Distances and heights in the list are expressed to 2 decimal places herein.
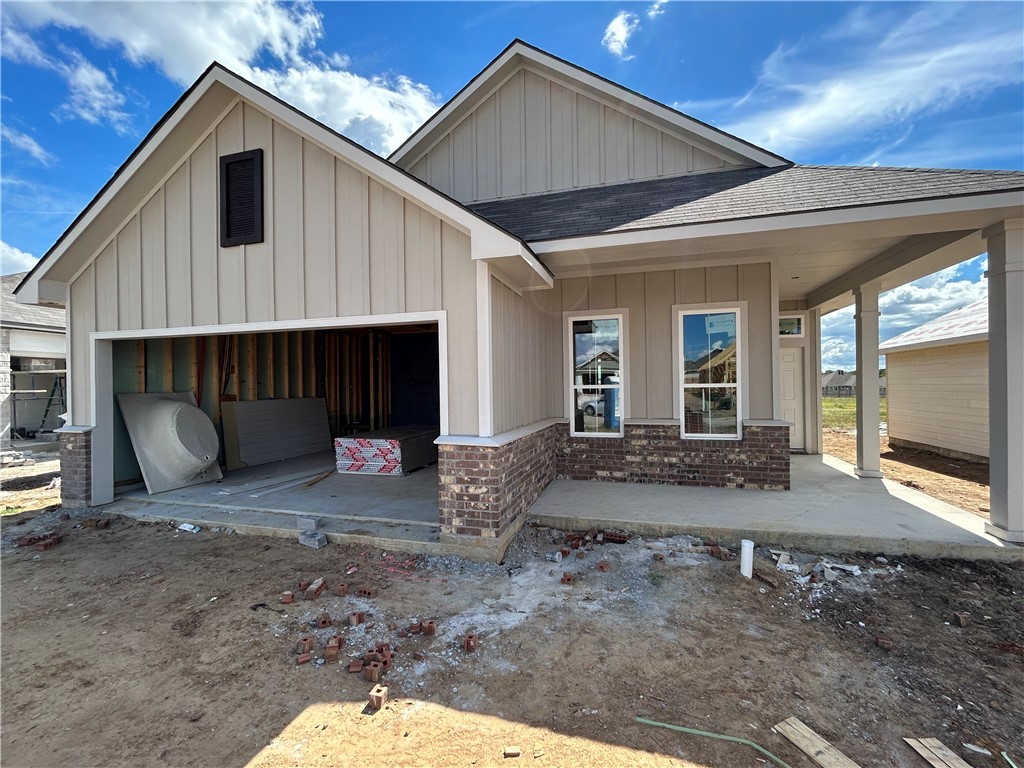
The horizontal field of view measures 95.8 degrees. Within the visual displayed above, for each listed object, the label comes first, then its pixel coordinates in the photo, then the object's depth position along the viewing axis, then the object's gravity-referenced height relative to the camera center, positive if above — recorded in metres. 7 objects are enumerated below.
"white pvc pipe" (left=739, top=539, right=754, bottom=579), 4.20 -1.63
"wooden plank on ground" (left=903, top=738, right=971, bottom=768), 2.21 -1.85
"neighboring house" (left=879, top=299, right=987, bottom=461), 9.33 -0.18
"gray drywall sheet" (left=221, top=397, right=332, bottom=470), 8.90 -0.94
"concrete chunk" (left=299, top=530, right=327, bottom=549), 5.10 -1.71
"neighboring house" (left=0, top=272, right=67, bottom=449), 11.17 +0.68
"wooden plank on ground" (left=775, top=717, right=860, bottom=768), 2.21 -1.83
